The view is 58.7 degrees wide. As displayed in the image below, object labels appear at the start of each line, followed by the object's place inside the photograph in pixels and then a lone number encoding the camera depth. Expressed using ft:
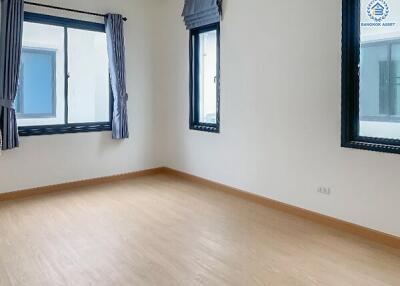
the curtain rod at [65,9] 14.17
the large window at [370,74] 10.04
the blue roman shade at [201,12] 14.65
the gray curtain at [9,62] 13.29
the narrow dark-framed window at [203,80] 15.94
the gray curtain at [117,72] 16.19
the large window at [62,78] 15.30
